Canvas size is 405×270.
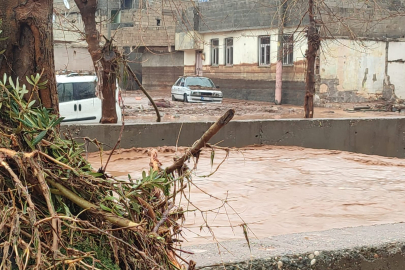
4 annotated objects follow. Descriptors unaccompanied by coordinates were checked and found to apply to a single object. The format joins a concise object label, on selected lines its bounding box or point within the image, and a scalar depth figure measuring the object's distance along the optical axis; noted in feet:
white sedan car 109.91
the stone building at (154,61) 151.02
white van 56.08
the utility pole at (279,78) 107.77
